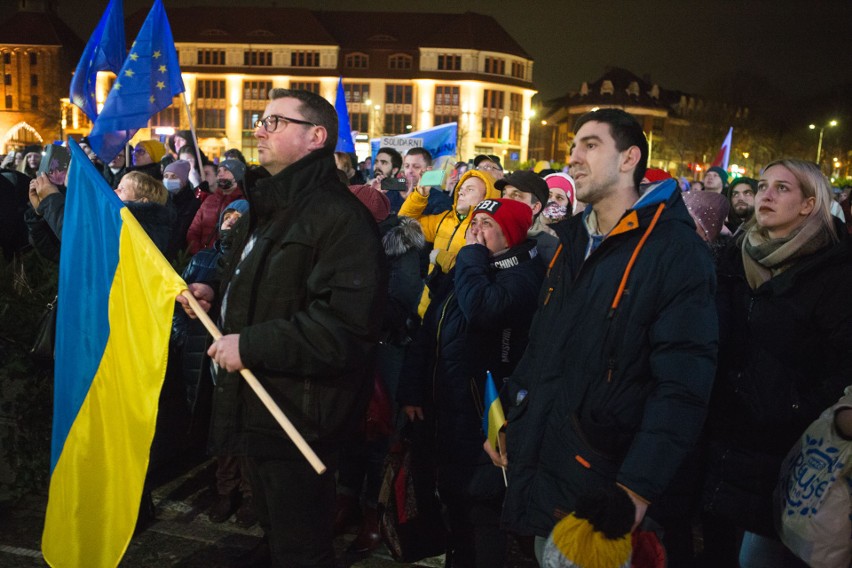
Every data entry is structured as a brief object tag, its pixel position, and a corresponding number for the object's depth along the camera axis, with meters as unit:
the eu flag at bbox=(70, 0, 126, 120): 7.64
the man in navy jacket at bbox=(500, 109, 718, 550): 2.47
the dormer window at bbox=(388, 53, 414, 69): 88.25
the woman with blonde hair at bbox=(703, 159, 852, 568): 3.05
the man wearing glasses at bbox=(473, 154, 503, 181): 8.03
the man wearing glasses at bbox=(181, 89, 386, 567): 2.93
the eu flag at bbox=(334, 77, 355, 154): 10.45
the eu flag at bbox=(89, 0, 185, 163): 7.12
